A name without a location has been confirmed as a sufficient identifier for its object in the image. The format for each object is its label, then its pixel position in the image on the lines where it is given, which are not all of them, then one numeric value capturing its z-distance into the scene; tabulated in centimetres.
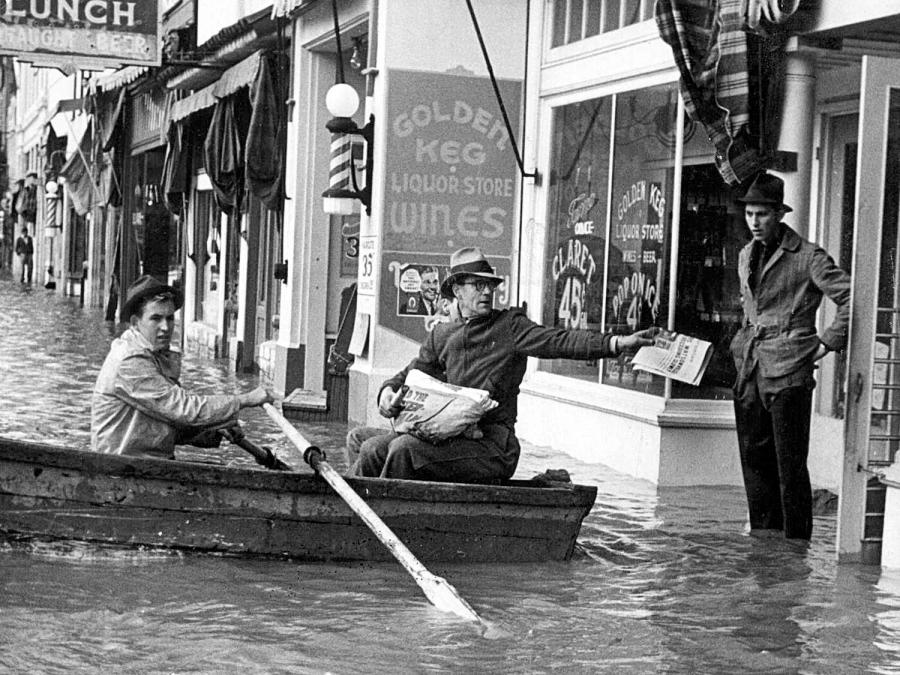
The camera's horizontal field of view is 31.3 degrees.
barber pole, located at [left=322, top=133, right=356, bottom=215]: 1419
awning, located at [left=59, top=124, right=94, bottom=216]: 3553
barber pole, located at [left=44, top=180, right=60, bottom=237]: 4675
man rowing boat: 807
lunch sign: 1827
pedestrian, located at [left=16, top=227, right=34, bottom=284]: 5916
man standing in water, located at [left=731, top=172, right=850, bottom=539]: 891
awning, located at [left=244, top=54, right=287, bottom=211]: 1812
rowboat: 781
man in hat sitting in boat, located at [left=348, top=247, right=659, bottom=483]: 836
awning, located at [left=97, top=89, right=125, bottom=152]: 3036
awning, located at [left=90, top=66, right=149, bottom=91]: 2565
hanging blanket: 1013
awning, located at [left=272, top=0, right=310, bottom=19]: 1631
